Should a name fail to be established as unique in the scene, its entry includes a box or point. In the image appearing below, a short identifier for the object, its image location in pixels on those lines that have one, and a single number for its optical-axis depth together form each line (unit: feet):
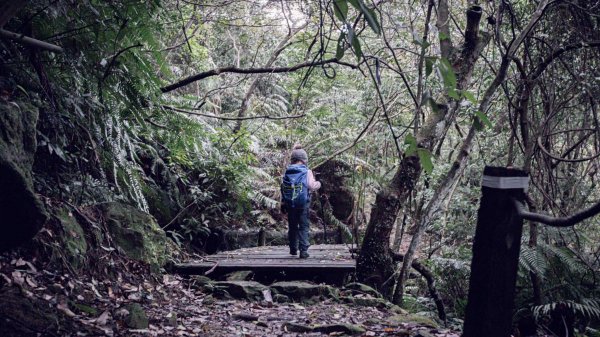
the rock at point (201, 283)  21.33
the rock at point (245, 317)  17.03
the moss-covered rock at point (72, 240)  15.20
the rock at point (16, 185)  11.37
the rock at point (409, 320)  16.90
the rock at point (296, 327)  15.61
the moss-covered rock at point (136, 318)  13.15
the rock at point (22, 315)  10.16
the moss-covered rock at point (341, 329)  15.26
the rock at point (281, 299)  20.68
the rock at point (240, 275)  23.55
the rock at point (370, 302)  19.90
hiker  25.63
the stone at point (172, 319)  14.66
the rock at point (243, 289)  20.66
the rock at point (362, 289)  21.90
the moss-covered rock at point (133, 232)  19.47
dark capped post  7.86
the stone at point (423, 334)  14.21
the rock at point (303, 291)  21.21
